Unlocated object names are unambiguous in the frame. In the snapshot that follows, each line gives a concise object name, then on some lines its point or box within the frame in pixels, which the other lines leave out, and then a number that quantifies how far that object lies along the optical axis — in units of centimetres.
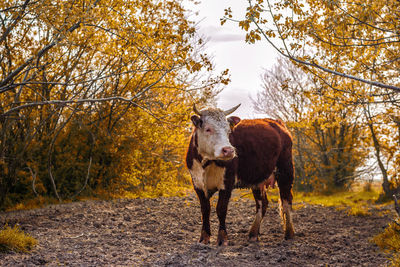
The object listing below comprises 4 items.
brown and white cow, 608
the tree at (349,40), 573
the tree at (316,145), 1446
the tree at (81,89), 759
